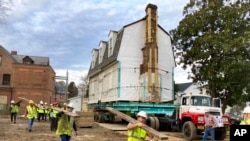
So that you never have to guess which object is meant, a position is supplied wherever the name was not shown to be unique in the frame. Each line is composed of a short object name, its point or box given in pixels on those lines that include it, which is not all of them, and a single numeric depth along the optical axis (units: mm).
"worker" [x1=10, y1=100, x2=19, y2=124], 17924
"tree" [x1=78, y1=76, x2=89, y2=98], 49916
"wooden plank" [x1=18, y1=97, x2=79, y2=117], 6081
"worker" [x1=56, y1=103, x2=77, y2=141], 6517
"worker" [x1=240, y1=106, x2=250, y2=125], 4797
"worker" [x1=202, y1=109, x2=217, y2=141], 9803
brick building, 36794
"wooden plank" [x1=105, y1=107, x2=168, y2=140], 4348
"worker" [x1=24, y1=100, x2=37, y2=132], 12781
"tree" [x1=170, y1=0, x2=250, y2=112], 15628
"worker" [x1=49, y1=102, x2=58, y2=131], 13606
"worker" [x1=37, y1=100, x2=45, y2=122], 20750
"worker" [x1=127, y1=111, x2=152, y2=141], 4755
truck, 14117
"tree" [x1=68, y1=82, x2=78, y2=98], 56815
